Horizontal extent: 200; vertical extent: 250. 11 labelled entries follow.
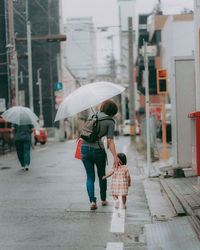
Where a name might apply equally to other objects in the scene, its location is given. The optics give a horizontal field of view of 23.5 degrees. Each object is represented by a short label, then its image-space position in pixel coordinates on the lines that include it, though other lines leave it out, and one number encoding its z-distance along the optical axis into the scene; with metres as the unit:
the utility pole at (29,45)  30.77
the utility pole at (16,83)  29.76
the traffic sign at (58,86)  42.77
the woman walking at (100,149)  6.89
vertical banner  8.46
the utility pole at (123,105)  89.34
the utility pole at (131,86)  28.14
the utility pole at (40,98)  50.34
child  6.86
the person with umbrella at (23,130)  13.35
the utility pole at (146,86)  11.99
